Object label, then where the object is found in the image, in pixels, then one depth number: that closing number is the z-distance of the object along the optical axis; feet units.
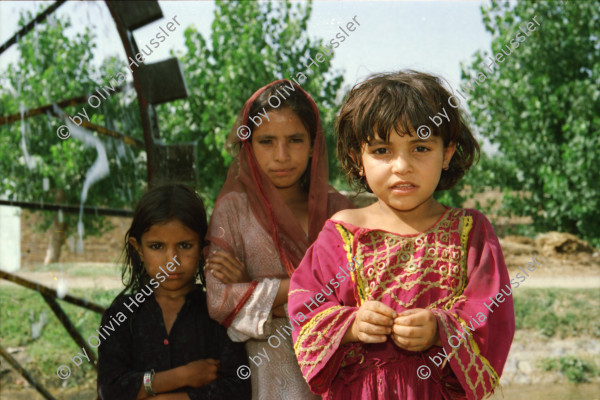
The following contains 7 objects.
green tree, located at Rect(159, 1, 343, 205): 27.09
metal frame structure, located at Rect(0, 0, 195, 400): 12.57
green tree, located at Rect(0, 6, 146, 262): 30.04
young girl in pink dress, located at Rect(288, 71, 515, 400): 5.03
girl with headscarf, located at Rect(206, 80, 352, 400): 6.78
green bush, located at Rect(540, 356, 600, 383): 17.97
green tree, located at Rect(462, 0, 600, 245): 28.37
